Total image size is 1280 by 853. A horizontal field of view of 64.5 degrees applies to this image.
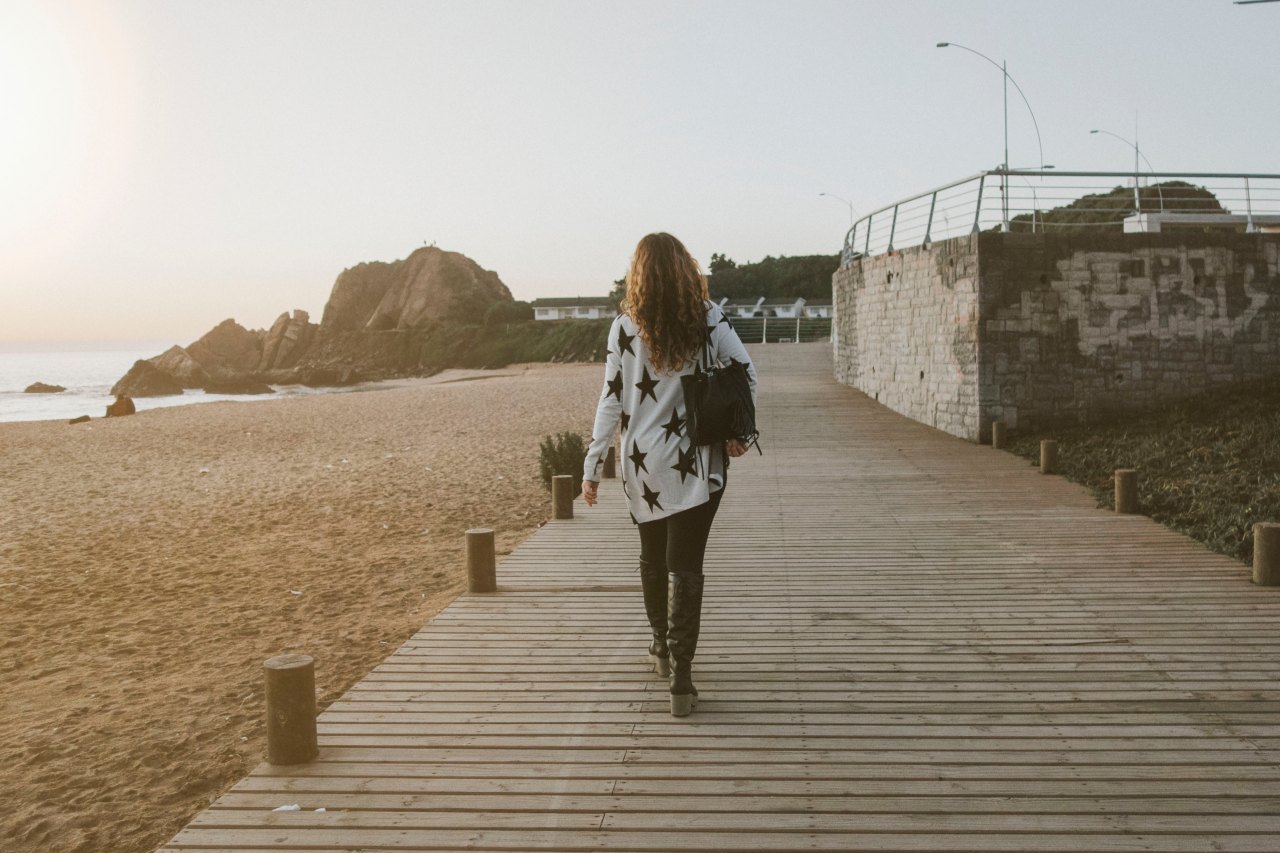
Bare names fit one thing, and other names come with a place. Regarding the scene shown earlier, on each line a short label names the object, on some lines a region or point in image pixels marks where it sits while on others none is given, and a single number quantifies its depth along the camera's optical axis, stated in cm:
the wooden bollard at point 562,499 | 938
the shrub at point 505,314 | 8828
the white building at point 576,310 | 8997
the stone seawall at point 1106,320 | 1413
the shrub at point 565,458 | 1308
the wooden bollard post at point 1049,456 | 1167
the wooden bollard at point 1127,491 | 905
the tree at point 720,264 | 8514
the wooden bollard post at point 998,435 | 1385
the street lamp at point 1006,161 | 1416
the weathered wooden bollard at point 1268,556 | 636
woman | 394
